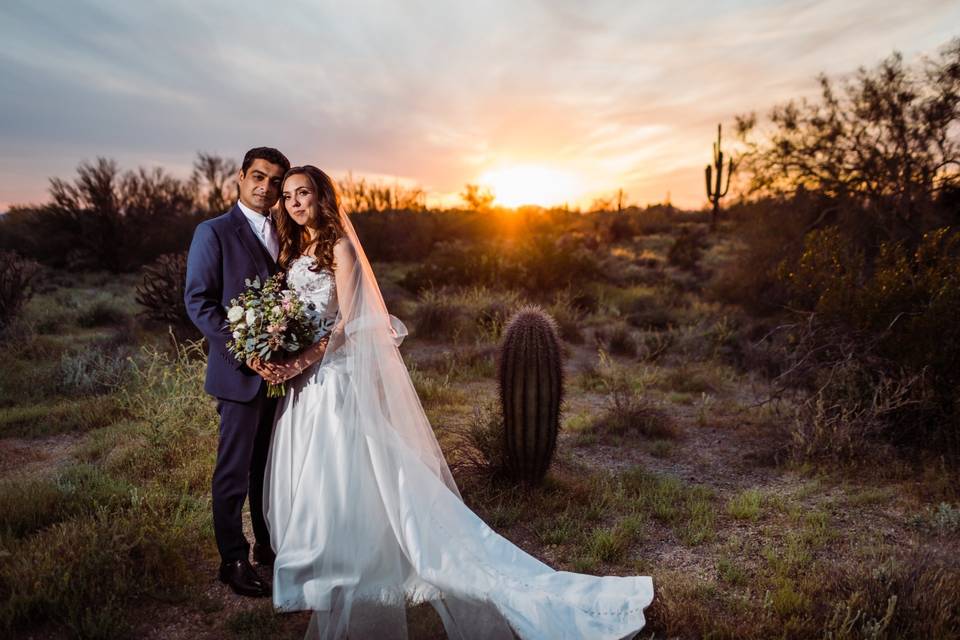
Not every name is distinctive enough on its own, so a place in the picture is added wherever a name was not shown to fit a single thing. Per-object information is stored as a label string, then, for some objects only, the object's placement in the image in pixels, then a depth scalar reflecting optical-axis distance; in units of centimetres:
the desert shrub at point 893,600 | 291
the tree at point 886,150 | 1173
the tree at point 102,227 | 1933
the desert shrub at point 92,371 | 755
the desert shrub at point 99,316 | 1166
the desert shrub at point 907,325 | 531
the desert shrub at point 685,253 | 1933
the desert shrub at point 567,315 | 1114
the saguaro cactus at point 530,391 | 478
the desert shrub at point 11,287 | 1002
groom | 334
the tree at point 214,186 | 2659
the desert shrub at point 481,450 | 500
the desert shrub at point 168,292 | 1003
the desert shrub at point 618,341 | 1046
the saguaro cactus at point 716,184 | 2562
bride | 302
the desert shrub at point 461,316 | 1074
